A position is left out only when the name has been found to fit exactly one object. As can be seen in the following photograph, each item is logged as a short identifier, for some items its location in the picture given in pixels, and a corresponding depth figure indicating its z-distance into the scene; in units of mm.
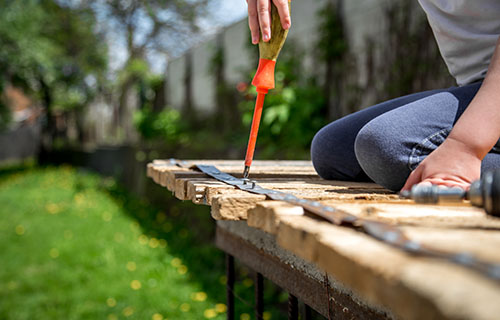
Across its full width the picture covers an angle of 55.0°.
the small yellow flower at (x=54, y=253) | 4996
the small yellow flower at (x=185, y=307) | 3605
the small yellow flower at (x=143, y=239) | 5506
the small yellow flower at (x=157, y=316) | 3484
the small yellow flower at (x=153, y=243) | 5377
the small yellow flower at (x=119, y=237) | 5588
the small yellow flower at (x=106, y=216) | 6852
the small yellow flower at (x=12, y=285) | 4090
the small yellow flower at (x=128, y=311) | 3551
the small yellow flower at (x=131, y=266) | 4592
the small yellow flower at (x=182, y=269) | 4494
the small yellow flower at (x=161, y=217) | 6568
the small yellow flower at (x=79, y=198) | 8287
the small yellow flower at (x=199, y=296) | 3828
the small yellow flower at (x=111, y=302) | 3702
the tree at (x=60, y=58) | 12094
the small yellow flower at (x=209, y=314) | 3471
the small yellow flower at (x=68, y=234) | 5707
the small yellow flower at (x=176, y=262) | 4719
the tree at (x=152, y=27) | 14828
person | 970
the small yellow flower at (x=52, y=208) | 7493
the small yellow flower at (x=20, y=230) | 6021
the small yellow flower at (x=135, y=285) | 4080
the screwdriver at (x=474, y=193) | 701
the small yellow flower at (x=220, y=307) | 3572
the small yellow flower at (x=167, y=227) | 6038
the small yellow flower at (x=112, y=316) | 3463
